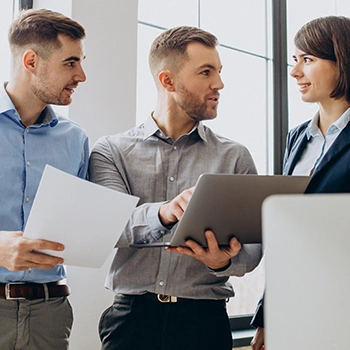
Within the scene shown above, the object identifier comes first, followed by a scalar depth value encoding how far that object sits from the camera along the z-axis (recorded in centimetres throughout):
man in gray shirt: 162
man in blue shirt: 153
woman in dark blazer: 185
